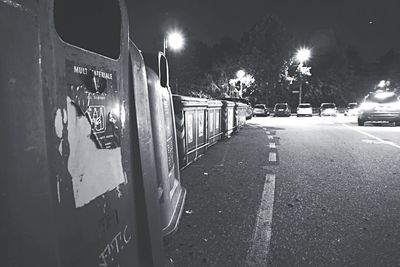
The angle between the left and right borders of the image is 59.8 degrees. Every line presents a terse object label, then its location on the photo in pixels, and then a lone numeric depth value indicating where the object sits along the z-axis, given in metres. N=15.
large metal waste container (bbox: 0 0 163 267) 1.21
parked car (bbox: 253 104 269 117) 41.19
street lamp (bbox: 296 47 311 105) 47.78
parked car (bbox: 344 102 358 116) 42.76
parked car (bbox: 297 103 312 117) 39.97
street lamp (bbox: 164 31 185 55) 20.97
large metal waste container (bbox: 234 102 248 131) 15.43
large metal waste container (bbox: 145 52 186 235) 3.24
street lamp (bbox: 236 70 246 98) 53.41
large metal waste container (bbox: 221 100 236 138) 12.20
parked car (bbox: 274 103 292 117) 40.59
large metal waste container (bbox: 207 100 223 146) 9.78
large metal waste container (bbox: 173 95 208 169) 6.87
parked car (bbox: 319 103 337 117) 40.84
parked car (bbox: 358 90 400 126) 18.70
